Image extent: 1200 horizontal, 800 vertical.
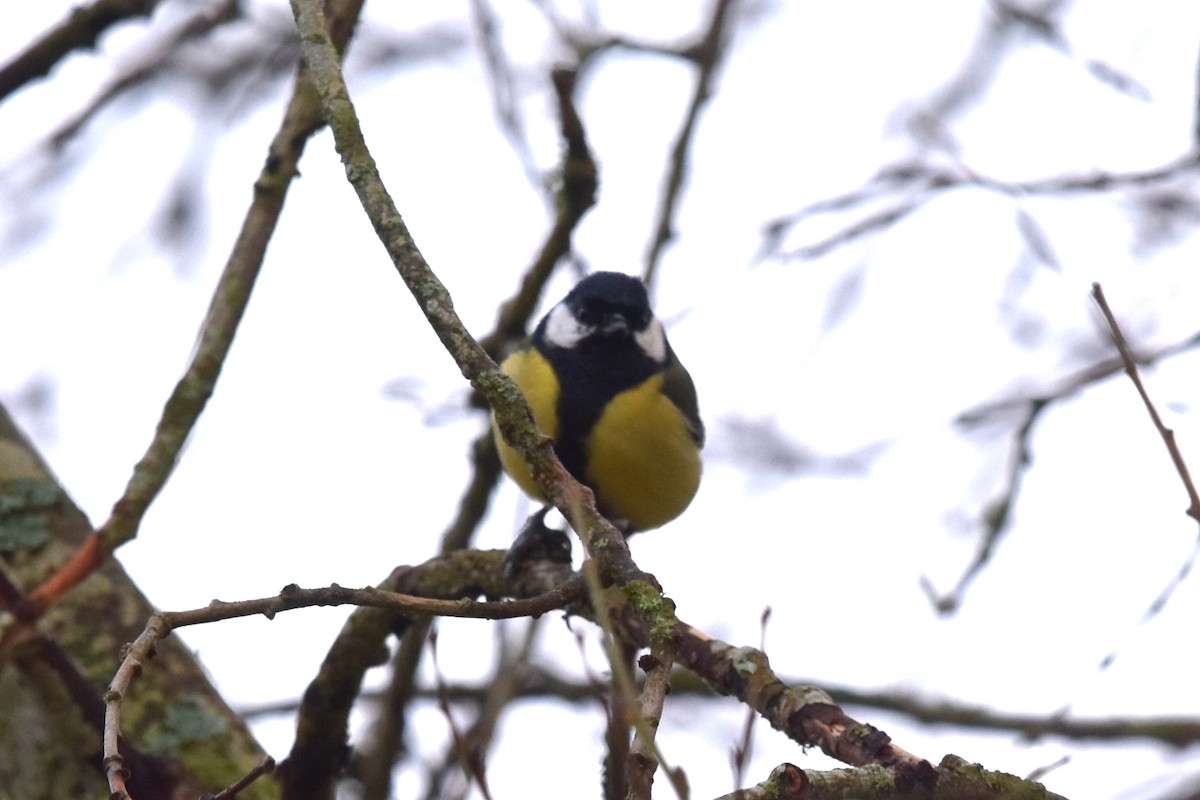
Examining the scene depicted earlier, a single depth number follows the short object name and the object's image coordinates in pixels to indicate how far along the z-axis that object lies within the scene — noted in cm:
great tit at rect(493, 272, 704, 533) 700
